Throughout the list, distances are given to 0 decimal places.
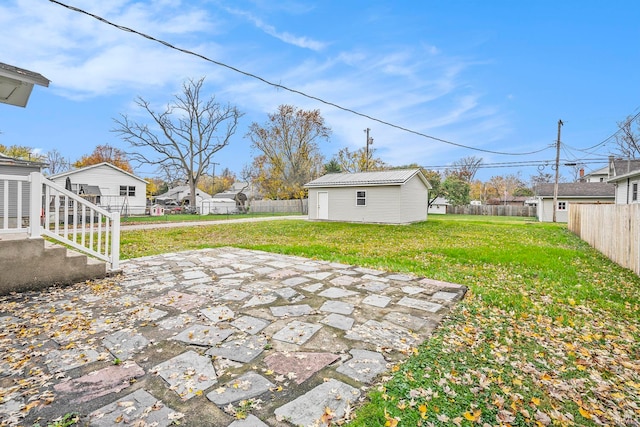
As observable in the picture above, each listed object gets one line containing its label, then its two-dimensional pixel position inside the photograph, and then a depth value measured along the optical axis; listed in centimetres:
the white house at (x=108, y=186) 2084
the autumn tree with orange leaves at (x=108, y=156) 3686
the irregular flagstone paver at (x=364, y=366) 209
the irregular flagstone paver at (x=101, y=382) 186
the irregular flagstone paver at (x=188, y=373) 191
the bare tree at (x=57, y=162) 3931
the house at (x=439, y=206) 3770
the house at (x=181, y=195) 3722
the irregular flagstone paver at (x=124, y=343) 235
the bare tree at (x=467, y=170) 4278
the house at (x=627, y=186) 1323
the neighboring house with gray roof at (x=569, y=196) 2239
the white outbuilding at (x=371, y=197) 1541
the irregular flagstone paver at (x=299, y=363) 209
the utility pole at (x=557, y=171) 2000
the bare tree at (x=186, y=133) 2430
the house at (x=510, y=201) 4433
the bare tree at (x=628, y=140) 2395
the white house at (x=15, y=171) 1179
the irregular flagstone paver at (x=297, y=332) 262
